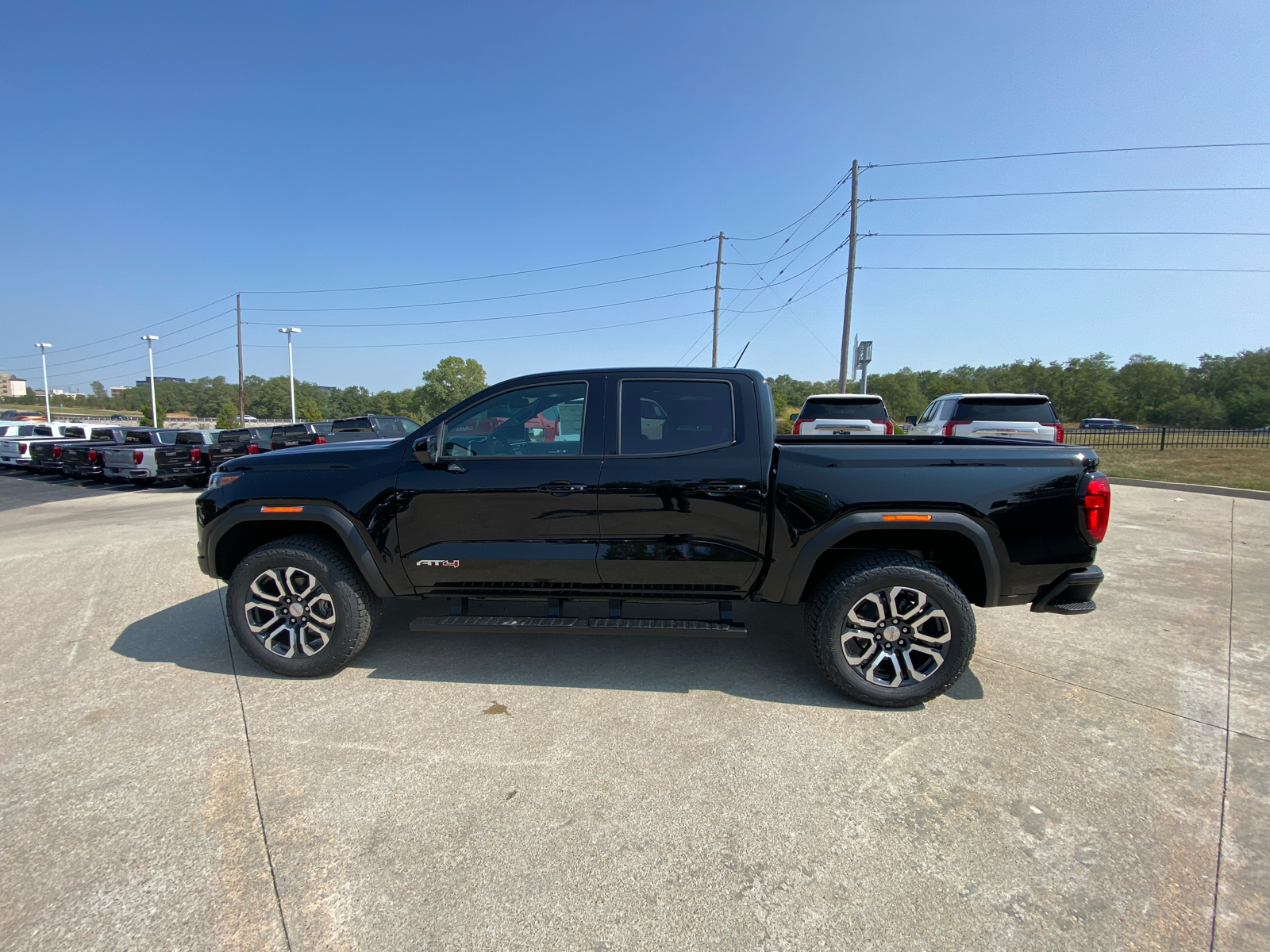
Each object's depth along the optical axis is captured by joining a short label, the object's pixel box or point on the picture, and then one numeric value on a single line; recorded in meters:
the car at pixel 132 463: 14.44
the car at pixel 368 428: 14.15
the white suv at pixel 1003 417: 8.27
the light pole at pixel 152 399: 41.78
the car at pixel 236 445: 15.05
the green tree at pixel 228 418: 43.89
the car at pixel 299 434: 14.68
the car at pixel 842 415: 9.52
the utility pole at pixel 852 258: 18.73
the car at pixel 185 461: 14.51
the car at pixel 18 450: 18.66
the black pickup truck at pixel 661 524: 3.12
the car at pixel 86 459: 15.34
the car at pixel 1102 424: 51.06
